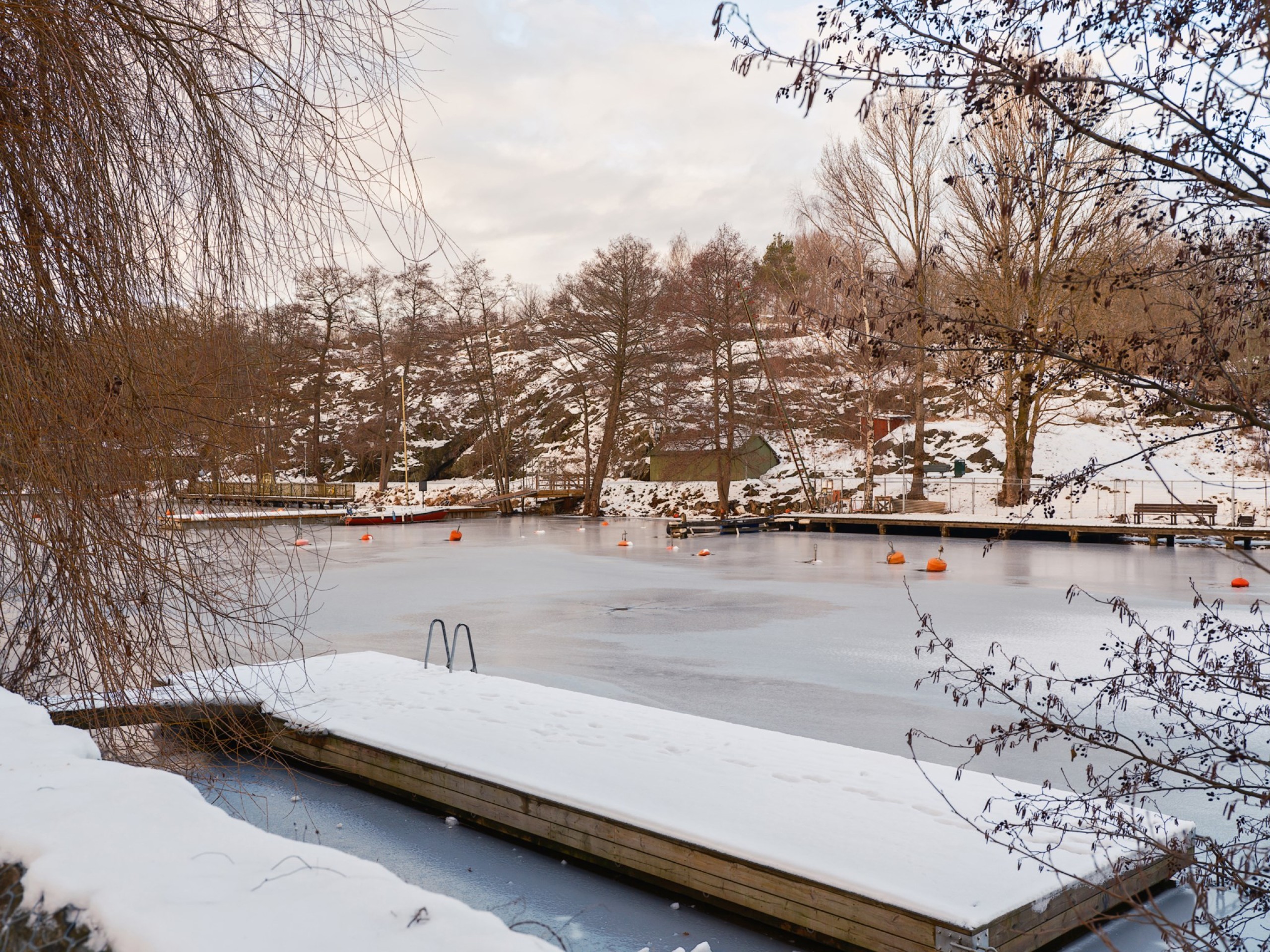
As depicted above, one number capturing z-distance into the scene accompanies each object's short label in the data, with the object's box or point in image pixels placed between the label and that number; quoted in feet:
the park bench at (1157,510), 71.46
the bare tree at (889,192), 91.71
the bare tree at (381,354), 128.67
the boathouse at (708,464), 112.78
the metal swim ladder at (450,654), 26.94
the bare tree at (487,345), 123.13
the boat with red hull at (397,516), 106.22
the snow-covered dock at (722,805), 12.79
